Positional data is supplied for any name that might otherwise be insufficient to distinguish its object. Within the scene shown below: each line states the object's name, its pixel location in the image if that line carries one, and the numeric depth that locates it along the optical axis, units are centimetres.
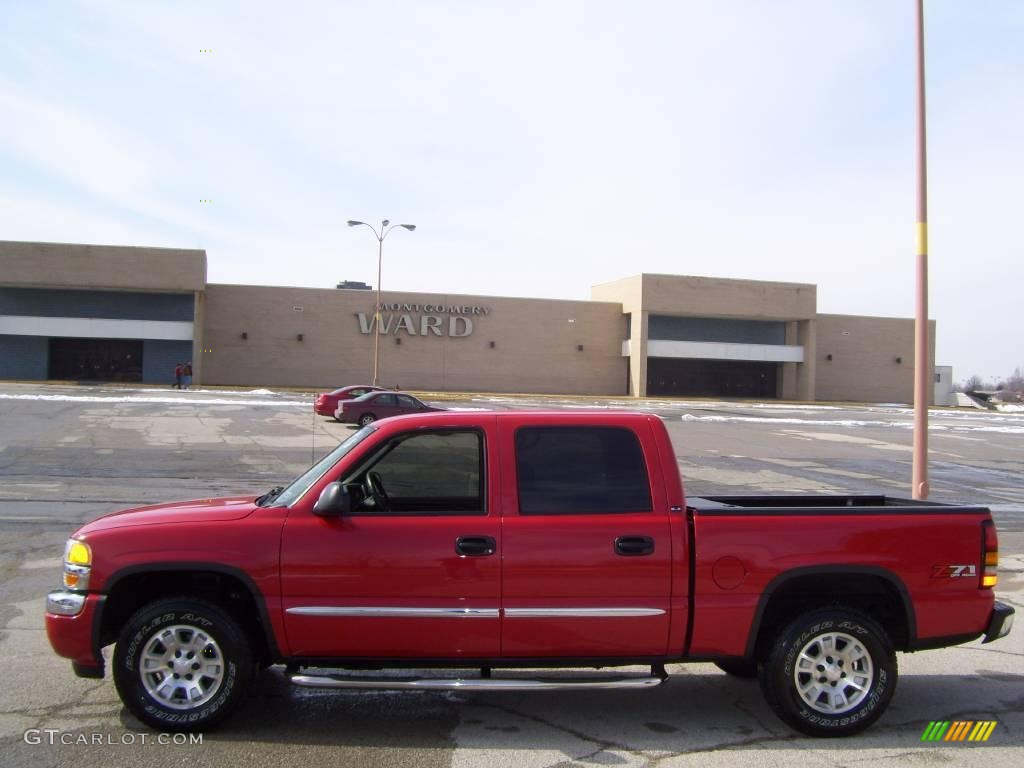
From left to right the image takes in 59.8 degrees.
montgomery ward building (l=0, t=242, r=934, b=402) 5541
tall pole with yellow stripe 1205
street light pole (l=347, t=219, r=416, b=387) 4588
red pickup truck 476
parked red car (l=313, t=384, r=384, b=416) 3064
